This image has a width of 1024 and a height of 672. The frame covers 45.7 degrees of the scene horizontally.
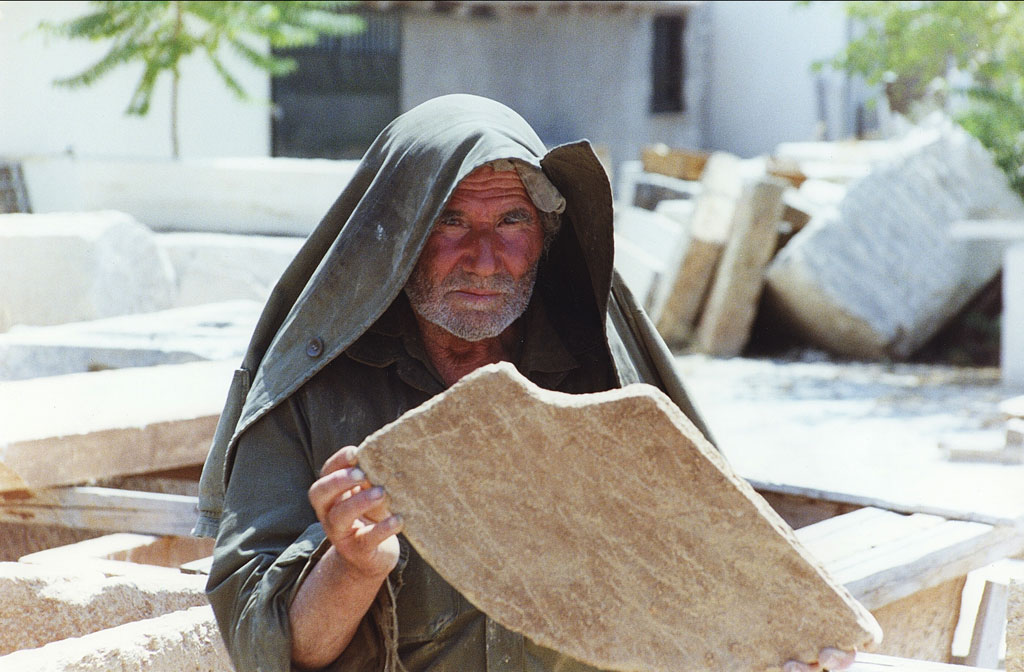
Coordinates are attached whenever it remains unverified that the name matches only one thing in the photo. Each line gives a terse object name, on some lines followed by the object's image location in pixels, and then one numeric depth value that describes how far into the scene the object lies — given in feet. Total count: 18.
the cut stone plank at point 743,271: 31.96
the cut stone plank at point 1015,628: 7.10
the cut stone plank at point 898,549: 9.97
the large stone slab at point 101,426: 11.80
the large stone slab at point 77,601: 8.89
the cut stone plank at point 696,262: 32.65
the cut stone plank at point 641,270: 34.01
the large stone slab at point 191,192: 24.76
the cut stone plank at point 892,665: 7.77
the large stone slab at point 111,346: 15.53
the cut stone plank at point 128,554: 9.65
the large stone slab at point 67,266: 18.80
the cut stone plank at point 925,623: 10.86
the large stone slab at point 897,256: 32.17
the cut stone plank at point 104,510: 11.60
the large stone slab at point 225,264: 21.20
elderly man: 6.18
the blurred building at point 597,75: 53.01
